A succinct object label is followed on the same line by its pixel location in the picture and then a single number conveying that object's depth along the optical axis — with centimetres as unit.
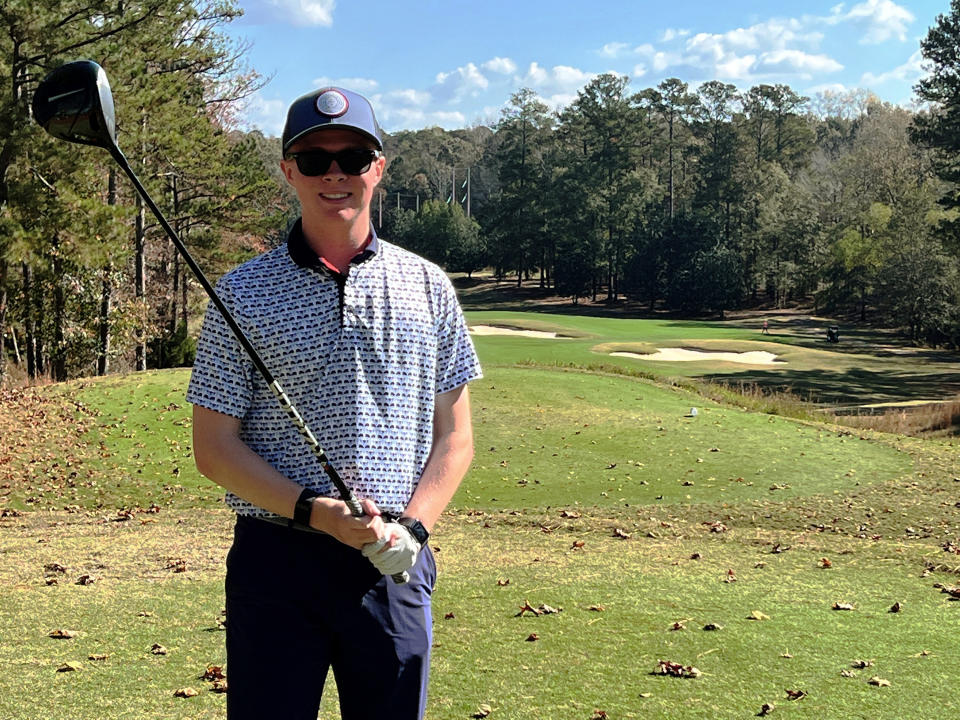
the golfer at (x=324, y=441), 242
